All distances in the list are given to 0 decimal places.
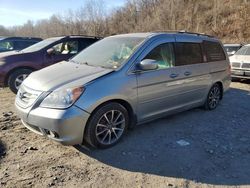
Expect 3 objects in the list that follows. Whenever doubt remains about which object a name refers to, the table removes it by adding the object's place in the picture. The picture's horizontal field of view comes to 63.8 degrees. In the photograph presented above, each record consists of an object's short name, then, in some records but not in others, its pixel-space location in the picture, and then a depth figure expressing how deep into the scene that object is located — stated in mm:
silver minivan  2757
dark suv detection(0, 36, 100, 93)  5550
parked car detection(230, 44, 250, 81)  7333
